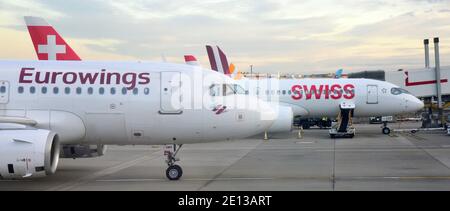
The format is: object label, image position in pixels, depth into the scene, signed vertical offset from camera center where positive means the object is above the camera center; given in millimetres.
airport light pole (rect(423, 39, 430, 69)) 49375 +4768
